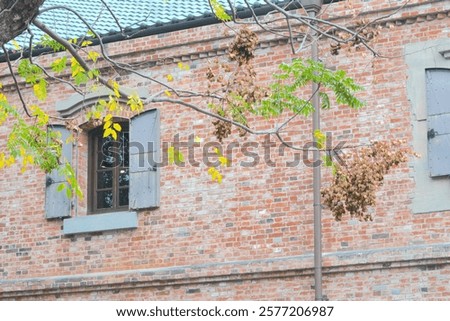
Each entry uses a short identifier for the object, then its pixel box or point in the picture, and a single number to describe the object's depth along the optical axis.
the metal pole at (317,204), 15.54
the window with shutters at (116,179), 17.03
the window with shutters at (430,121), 15.15
